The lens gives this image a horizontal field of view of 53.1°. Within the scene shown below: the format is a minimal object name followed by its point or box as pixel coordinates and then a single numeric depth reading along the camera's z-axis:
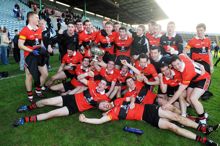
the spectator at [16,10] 19.83
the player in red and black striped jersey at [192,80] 4.84
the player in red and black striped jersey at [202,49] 6.55
